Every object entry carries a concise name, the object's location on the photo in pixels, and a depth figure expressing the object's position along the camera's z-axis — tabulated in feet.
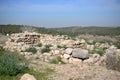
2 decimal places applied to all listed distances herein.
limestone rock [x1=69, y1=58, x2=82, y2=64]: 19.67
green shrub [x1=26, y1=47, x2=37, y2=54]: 24.43
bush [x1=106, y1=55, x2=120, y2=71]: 17.01
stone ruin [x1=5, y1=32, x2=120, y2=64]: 20.14
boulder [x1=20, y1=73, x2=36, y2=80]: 11.32
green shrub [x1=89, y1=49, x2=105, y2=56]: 25.10
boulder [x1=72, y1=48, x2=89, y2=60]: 19.98
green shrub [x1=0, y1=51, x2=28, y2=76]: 13.13
